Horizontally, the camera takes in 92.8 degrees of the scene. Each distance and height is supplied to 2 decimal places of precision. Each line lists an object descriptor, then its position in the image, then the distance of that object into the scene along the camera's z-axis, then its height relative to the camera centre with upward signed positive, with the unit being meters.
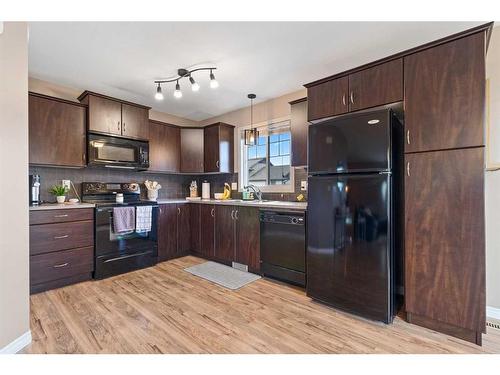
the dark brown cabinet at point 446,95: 1.63 +0.66
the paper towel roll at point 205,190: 4.34 -0.06
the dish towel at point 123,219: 2.98 -0.41
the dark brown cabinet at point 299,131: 2.88 +0.69
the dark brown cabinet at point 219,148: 3.98 +0.67
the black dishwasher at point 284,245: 2.54 -0.67
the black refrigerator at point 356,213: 1.89 -0.23
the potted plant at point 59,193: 2.90 -0.06
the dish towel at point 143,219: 3.18 -0.43
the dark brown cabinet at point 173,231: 3.52 -0.67
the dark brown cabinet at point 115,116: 3.03 +0.97
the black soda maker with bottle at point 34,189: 2.66 -0.01
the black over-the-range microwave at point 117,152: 3.05 +0.49
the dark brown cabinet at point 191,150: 4.14 +0.65
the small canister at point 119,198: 3.28 -0.15
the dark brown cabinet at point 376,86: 1.95 +0.86
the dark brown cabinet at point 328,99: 2.24 +0.86
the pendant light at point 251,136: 3.38 +0.72
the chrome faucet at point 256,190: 3.51 -0.06
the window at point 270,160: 3.58 +0.43
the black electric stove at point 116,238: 2.88 -0.66
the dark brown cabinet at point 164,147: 3.78 +0.66
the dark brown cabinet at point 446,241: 1.63 -0.41
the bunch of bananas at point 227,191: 4.05 -0.07
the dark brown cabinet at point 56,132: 2.67 +0.67
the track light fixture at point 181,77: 2.56 +1.32
